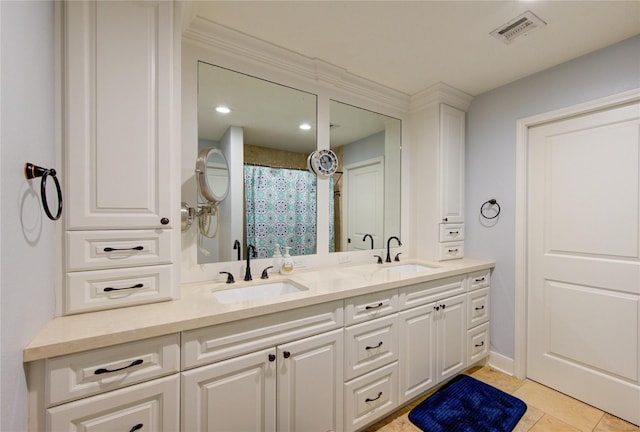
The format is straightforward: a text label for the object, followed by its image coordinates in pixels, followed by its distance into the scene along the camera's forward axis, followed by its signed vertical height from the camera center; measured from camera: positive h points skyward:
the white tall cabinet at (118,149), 1.12 +0.29
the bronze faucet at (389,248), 2.47 -0.29
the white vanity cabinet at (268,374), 1.15 -0.73
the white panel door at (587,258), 1.82 -0.31
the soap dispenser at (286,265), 1.91 -0.34
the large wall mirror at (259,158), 1.78 +0.42
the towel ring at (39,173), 0.86 +0.14
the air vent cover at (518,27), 1.61 +1.15
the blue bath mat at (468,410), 1.73 -1.32
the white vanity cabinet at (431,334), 1.84 -0.86
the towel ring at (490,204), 2.44 +0.08
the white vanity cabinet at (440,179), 2.51 +0.34
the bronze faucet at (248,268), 1.76 -0.34
